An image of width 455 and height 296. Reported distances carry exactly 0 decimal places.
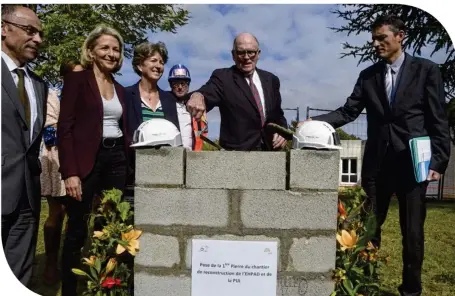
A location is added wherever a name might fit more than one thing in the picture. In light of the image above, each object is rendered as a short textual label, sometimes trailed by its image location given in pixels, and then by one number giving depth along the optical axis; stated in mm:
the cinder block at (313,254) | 2564
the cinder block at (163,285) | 2643
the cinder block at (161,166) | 2578
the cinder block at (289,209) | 2543
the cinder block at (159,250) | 2623
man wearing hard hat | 3503
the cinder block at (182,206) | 2572
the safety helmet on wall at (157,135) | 2582
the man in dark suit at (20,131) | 2701
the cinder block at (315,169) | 2512
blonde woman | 2883
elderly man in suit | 3211
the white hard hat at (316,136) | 2516
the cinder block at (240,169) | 2543
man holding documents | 3018
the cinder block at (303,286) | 2582
